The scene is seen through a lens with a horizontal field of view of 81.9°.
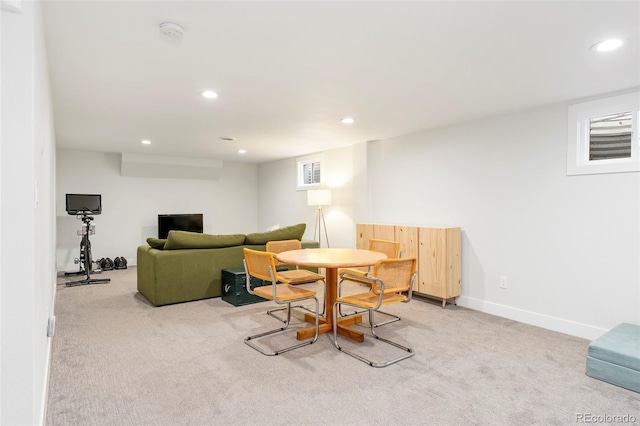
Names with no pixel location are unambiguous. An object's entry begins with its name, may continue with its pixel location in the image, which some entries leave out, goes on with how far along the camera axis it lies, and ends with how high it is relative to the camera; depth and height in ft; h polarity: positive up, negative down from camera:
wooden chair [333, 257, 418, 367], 9.10 -2.08
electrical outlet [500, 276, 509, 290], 13.48 -2.75
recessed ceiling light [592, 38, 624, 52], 7.60 +3.45
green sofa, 14.16 -2.26
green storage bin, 14.28 -3.20
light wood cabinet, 14.20 -1.94
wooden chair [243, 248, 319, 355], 9.91 -2.39
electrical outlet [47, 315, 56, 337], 7.99 -2.67
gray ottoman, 8.13 -3.46
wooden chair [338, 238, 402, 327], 12.08 -2.17
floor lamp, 20.74 +0.56
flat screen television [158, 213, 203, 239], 24.73 -1.13
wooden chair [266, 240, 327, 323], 11.70 -2.27
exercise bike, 18.49 -2.76
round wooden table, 10.07 -1.53
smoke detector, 6.93 +3.38
